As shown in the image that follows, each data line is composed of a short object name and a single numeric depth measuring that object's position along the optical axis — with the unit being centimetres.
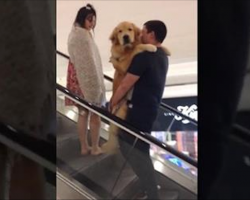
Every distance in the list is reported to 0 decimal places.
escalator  307
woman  299
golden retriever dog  316
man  312
